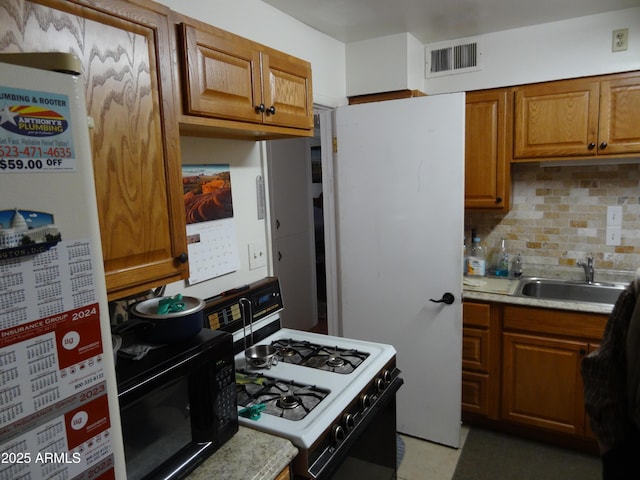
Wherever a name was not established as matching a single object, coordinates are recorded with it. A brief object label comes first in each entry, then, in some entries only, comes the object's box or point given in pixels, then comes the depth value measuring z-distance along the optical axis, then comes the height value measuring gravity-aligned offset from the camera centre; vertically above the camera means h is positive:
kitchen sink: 2.60 -0.69
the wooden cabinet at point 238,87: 1.28 +0.35
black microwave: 1.01 -0.54
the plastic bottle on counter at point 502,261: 2.93 -0.54
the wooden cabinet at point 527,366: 2.35 -1.06
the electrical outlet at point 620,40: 2.35 +0.72
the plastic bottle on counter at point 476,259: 2.89 -0.52
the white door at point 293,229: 3.72 -0.36
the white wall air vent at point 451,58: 2.72 +0.78
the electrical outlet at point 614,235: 2.65 -0.36
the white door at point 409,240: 2.35 -0.32
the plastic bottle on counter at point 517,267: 2.85 -0.58
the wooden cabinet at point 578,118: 2.34 +0.32
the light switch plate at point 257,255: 2.08 -0.32
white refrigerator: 0.59 -0.14
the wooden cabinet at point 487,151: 2.62 +0.18
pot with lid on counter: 1.16 -0.34
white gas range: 1.31 -0.69
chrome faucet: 2.65 -0.56
